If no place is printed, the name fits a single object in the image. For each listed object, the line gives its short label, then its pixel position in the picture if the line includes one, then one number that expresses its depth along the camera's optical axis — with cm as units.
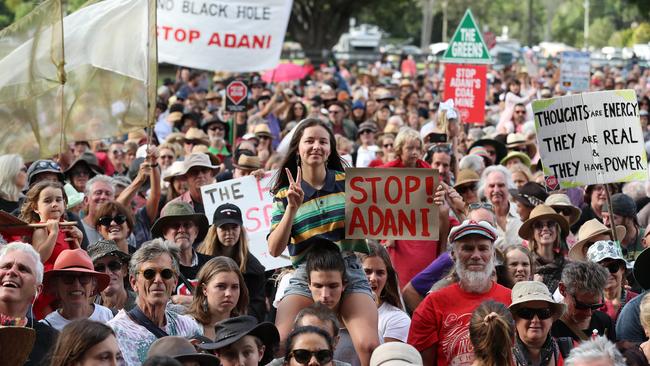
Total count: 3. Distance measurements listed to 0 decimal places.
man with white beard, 1605
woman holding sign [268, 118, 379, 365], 1597
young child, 1769
